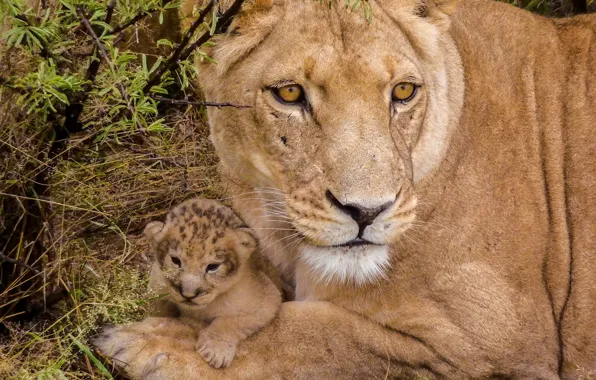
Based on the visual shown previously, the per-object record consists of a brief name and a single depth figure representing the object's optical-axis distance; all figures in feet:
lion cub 20.88
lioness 19.43
